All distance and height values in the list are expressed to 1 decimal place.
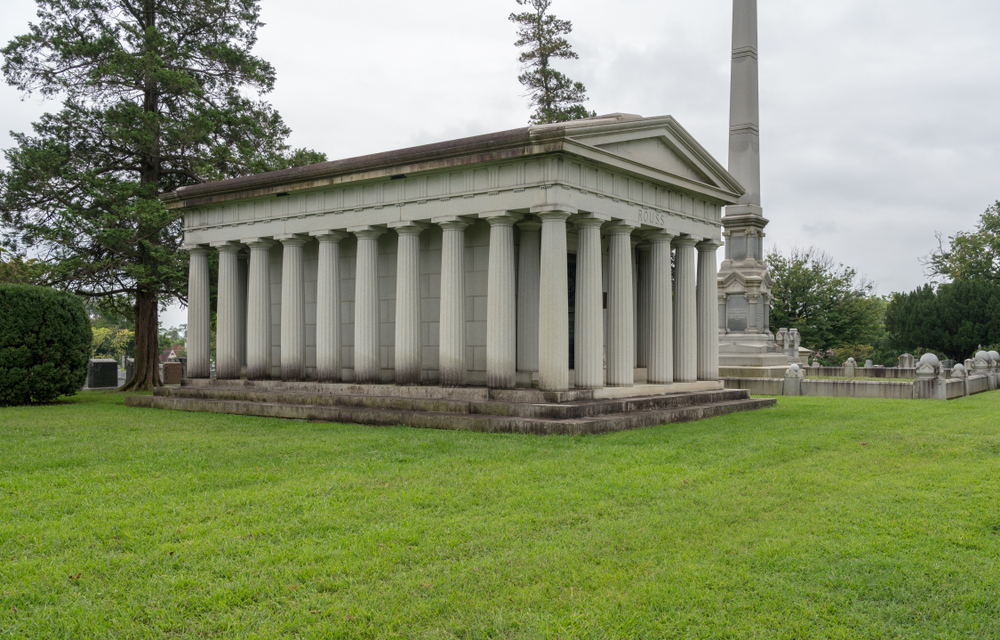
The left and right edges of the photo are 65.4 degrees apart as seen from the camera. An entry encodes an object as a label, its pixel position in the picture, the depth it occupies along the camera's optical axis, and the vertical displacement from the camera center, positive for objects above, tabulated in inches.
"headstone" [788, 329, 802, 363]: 1547.0 +5.7
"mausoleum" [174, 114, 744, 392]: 612.4 +77.8
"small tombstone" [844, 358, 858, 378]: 1269.8 -39.8
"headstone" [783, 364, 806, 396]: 943.0 -43.9
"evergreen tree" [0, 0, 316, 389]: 952.3 +266.8
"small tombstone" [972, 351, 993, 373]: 1122.0 -25.8
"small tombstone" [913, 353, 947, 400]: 864.3 -39.9
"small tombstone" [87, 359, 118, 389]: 1370.6 -48.1
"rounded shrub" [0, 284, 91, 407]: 776.9 +3.4
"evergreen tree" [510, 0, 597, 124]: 1421.0 +523.0
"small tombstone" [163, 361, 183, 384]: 1266.0 -42.6
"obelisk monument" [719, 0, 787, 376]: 1178.0 +169.7
